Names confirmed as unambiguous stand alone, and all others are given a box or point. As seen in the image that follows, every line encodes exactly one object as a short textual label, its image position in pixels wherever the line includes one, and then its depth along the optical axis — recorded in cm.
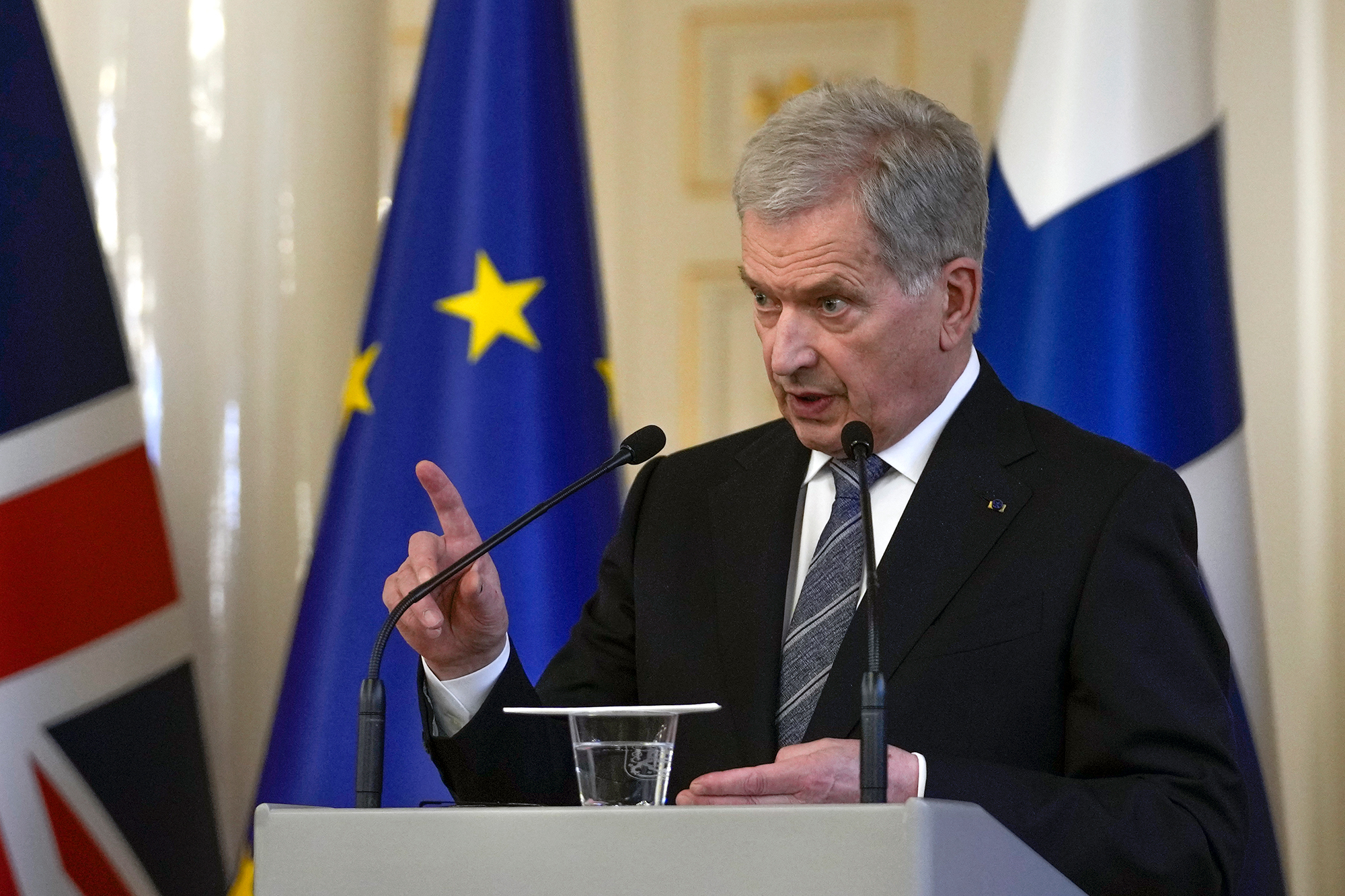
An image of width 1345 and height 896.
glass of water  542
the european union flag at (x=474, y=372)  643
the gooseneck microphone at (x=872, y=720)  535
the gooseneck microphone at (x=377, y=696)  548
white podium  525
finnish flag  637
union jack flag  629
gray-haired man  560
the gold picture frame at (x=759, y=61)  973
